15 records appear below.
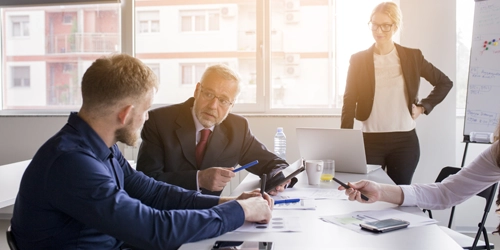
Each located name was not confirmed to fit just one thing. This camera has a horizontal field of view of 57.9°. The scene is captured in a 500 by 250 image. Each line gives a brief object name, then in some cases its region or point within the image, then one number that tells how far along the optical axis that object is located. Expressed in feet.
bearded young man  3.61
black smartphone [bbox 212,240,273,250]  3.69
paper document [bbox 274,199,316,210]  5.14
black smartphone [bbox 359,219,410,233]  4.19
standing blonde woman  9.09
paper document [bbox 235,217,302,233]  4.23
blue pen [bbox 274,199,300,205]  5.36
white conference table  3.79
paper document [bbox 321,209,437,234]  4.43
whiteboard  9.76
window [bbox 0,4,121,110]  13.89
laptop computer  7.21
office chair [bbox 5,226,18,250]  3.91
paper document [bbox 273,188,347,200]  5.71
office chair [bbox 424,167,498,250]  6.62
